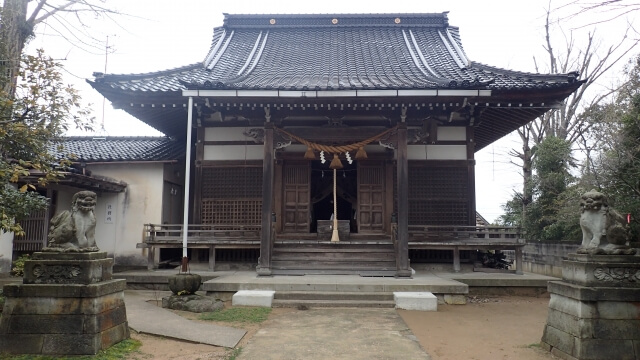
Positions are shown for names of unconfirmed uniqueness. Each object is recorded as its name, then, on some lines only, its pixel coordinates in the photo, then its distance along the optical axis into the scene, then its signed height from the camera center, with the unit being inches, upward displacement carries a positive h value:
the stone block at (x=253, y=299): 309.7 -64.5
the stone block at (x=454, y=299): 329.5 -66.5
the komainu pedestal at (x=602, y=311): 180.5 -42.2
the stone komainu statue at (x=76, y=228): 193.8 -7.1
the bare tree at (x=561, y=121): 754.2 +191.4
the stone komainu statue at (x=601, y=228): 192.2 -4.2
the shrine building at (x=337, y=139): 376.5 +81.5
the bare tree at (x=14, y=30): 245.9 +123.6
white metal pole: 341.1 +17.7
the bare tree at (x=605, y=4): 161.0 +86.9
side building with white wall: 466.6 +18.8
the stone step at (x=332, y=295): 317.7 -62.5
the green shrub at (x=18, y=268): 402.9 -55.7
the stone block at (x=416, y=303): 305.6 -64.9
